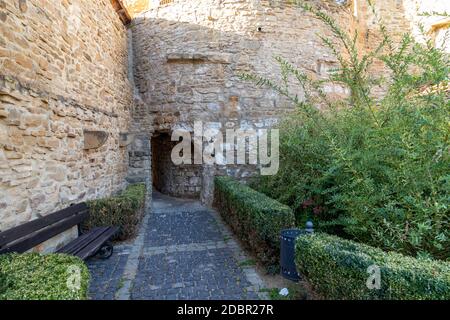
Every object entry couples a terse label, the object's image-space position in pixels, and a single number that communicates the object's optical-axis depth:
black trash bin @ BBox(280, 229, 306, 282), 2.65
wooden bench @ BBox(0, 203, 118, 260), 2.33
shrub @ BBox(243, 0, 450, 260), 2.21
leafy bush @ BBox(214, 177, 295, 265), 3.03
